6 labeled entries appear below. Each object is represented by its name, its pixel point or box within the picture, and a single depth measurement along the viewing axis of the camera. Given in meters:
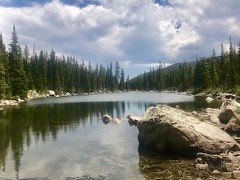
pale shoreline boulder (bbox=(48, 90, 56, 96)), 87.72
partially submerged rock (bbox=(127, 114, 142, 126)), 25.62
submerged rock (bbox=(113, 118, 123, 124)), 26.60
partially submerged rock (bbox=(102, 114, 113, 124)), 27.29
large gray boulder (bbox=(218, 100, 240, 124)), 18.83
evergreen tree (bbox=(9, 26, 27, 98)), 57.21
